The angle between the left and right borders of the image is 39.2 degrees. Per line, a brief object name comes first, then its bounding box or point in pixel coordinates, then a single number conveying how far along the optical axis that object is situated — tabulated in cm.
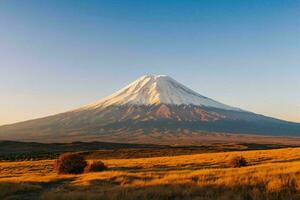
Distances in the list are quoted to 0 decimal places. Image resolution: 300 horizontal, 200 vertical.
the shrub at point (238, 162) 3308
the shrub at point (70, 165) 3312
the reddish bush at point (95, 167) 3291
